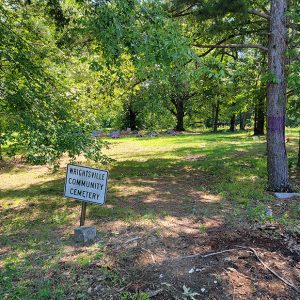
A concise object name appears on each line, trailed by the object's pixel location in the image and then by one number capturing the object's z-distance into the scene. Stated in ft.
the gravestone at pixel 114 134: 80.43
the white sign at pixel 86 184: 13.21
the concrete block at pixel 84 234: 13.39
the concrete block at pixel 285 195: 20.30
